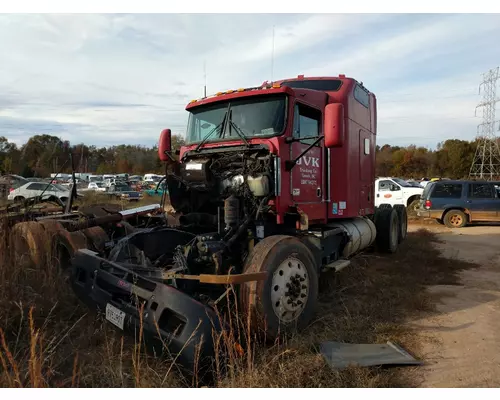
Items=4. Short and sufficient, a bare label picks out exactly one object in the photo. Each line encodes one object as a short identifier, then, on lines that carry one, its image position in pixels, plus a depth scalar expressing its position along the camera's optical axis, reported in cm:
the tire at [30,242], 530
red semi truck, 368
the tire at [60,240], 532
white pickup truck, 1920
